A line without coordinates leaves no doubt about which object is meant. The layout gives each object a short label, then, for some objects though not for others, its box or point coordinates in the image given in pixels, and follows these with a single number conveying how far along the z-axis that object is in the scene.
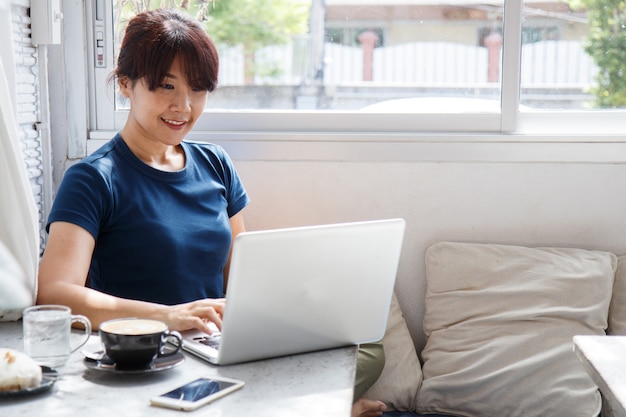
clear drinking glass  1.34
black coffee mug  1.30
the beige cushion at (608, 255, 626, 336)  2.30
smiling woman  1.75
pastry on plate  1.21
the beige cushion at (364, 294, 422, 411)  2.25
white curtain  1.62
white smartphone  1.18
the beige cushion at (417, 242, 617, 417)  2.17
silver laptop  1.32
